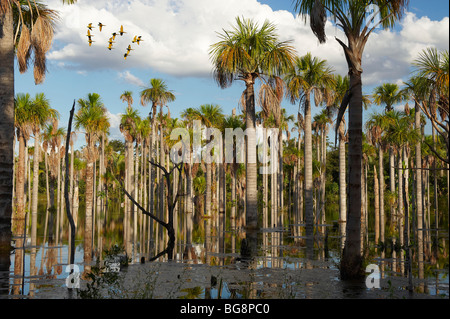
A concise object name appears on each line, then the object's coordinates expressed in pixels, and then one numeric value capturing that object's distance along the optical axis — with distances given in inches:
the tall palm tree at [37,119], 1627.7
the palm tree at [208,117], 1867.0
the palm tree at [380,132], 1713.8
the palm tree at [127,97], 2257.8
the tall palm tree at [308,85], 1283.2
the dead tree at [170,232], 757.8
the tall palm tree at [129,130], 2053.3
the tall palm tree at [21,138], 1510.8
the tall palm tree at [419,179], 773.3
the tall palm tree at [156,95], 1908.2
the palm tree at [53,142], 2241.4
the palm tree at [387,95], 1718.8
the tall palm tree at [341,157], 1507.1
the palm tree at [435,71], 693.9
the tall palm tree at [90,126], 1523.1
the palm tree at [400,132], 1609.5
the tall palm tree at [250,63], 911.7
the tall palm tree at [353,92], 482.3
